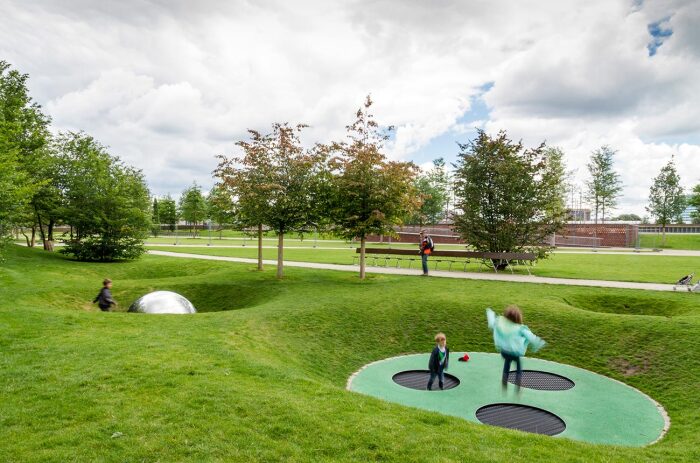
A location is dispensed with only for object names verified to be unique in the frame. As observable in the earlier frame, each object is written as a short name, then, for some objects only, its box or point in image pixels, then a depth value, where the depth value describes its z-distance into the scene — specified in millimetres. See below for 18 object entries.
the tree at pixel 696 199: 45469
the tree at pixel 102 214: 28109
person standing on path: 20288
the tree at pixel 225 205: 21297
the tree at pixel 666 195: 50219
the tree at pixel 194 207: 79000
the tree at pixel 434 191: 63469
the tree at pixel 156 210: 84388
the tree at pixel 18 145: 19000
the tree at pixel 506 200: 22594
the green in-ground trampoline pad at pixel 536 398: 7469
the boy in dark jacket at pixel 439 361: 9055
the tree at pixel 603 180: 61844
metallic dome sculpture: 13586
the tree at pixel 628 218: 104875
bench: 21297
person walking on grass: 14366
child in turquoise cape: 8625
